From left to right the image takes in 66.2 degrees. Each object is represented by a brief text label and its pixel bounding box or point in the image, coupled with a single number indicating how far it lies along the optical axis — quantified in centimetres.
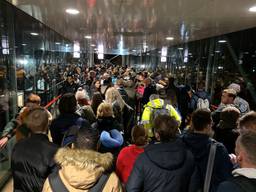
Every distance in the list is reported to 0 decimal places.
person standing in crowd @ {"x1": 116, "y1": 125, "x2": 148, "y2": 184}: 178
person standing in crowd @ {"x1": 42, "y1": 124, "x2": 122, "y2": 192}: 118
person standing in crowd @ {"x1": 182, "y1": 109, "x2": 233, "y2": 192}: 164
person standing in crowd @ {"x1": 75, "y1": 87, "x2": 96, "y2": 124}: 281
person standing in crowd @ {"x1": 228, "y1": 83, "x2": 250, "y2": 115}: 337
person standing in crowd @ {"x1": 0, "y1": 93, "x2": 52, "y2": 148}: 237
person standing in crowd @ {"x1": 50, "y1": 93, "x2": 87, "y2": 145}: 224
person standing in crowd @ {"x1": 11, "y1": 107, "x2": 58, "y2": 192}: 157
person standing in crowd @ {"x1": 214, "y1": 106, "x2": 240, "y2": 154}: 216
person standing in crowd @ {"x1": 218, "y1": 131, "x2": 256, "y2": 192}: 104
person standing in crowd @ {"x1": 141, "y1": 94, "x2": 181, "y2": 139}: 292
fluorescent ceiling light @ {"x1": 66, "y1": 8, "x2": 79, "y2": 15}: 376
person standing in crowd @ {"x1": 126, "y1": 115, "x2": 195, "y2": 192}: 146
